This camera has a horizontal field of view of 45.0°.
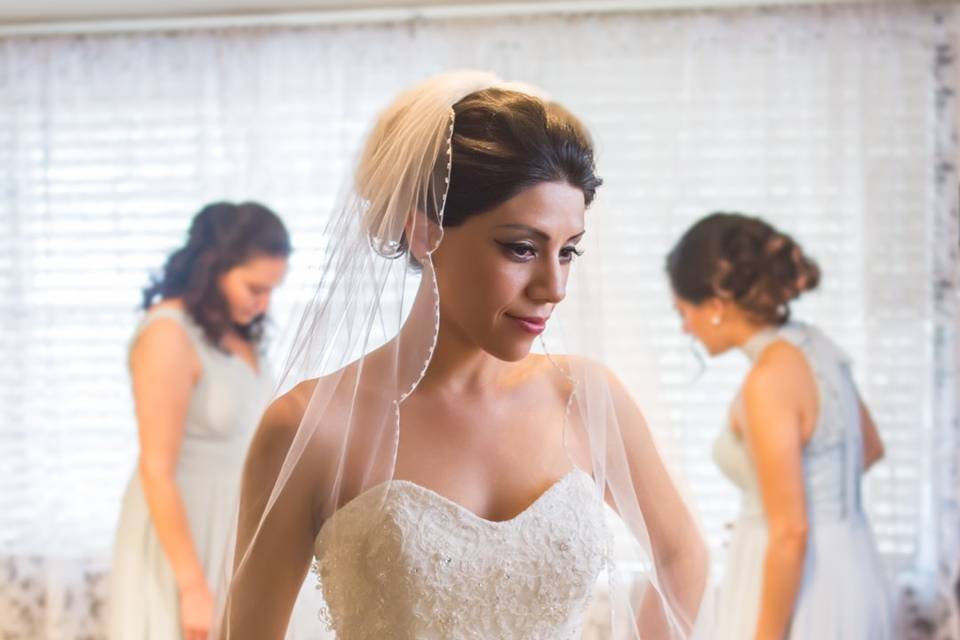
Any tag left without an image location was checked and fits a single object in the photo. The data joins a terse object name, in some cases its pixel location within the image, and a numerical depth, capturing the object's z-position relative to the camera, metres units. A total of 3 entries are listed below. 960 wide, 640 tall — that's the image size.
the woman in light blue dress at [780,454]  3.00
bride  1.51
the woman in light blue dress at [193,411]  3.11
